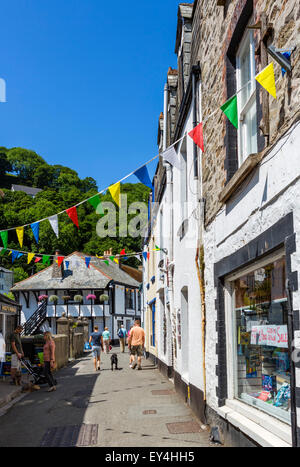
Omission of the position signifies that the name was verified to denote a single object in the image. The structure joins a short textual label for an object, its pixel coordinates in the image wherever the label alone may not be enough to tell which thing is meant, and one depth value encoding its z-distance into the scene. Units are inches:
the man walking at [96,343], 642.2
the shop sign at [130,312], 1780.3
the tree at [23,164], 4087.1
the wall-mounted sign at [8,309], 514.3
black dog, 639.8
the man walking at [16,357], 472.0
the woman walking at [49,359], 463.2
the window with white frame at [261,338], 176.7
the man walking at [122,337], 1030.9
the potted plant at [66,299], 1568.2
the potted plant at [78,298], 1584.6
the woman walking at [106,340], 863.1
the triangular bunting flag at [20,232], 474.0
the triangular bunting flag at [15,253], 629.3
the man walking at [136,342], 631.2
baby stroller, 494.3
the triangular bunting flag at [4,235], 471.7
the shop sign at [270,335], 174.4
